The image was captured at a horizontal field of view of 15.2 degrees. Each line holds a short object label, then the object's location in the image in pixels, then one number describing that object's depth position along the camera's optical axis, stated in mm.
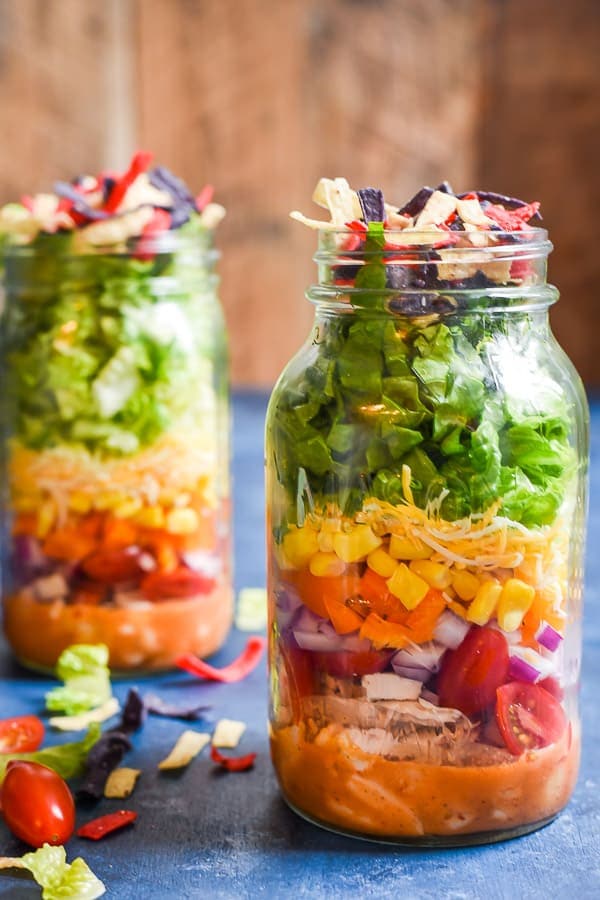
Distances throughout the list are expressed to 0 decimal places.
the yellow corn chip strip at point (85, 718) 731
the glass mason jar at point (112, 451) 767
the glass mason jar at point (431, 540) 626
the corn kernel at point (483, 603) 628
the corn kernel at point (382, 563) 629
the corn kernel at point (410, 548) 626
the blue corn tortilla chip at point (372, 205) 638
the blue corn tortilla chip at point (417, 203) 647
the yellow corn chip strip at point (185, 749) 700
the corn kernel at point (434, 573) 626
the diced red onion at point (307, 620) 648
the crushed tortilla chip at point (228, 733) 714
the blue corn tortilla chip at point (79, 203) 761
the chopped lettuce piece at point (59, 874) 614
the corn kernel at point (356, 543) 631
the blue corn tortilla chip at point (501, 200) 661
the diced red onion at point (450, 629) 629
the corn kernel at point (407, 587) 626
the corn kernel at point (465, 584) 627
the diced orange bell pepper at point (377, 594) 630
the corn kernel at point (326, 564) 638
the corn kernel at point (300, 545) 645
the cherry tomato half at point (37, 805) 643
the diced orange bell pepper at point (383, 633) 630
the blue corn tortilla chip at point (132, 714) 730
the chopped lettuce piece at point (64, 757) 693
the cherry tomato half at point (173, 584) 782
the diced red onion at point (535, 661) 637
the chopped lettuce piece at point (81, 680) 746
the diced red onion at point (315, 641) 643
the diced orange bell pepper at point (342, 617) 637
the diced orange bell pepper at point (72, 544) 775
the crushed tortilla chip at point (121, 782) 678
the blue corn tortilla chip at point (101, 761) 675
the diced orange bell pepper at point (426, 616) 627
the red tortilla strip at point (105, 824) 649
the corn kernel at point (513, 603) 630
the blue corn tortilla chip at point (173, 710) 741
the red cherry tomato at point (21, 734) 711
